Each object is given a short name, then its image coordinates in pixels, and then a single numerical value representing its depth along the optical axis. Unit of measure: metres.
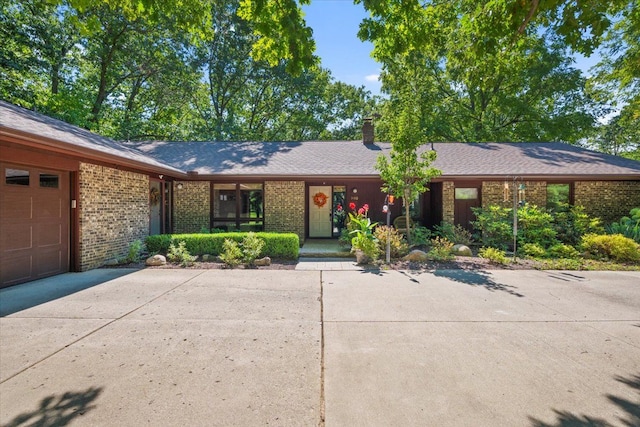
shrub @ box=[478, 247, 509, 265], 8.27
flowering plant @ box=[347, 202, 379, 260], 8.69
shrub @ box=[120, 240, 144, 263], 8.22
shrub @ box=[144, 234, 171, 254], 8.98
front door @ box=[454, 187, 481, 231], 11.91
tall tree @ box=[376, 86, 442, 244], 9.20
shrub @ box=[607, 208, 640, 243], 9.79
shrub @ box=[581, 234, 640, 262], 8.54
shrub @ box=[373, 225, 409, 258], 9.07
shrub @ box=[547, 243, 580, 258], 9.05
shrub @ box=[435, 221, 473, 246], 10.56
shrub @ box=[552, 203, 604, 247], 10.16
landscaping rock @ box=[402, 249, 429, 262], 8.68
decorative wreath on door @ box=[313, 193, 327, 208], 13.33
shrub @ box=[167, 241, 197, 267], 8.11
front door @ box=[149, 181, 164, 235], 10.48
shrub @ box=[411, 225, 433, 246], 10.15
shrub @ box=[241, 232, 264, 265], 8.20
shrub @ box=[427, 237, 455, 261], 8.64
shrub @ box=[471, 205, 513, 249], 10.08
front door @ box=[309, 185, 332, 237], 13.35
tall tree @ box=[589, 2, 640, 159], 13.65
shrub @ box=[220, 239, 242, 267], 8.07
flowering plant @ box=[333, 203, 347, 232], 13.44
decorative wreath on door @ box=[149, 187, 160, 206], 10.54
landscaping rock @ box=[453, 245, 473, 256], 9.43
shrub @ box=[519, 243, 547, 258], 9.07
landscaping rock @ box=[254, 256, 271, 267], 8.16
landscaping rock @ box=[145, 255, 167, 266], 7.99
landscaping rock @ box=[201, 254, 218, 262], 8.66
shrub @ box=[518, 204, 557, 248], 9.77
